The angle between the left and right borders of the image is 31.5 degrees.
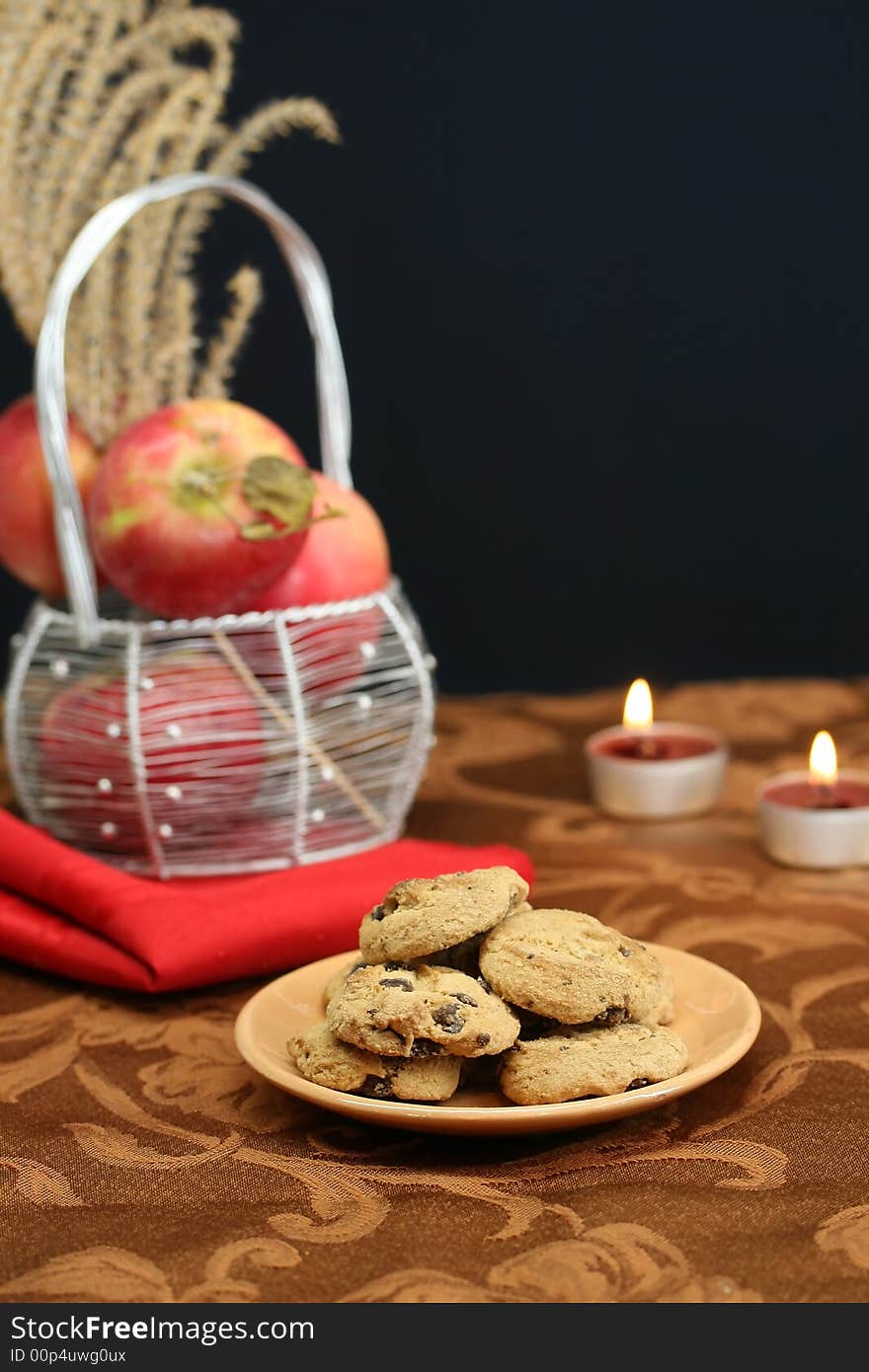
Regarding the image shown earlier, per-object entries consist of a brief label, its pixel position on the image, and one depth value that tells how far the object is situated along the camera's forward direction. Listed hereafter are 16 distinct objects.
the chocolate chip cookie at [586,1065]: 0.69
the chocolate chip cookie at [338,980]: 0.79
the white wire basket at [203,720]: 1.05
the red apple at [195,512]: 1.04
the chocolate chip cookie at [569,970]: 0.71
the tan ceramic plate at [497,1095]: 0.67
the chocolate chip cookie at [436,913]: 0.71
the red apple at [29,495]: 1.13
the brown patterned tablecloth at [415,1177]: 0.62
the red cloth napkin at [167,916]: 0.92
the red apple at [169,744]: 1.05
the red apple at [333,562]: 1.11
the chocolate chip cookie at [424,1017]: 0.68
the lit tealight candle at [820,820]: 1.14
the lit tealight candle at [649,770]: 1.28
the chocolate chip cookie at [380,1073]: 0.70
